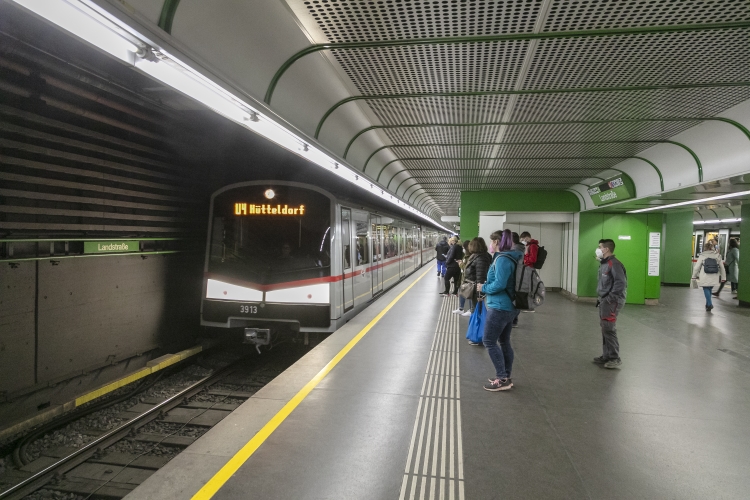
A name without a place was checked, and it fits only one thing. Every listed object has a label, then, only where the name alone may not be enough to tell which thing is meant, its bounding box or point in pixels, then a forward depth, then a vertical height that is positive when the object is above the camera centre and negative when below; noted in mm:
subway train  6367 -193
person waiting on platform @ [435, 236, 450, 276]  13836 -7
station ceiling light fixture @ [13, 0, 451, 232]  1713 +946
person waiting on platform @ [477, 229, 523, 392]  4246 -539
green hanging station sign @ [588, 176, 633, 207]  7797 +1245
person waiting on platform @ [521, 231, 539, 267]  8305 +52
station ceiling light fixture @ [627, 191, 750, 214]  5955 +926
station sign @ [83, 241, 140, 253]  5460 -45
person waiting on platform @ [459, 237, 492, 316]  5277 -135
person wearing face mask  5059 -506
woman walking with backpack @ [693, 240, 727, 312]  9336 -295
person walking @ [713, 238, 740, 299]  11195 -70
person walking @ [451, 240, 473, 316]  8352 -1066
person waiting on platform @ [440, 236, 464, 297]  10047 -225
